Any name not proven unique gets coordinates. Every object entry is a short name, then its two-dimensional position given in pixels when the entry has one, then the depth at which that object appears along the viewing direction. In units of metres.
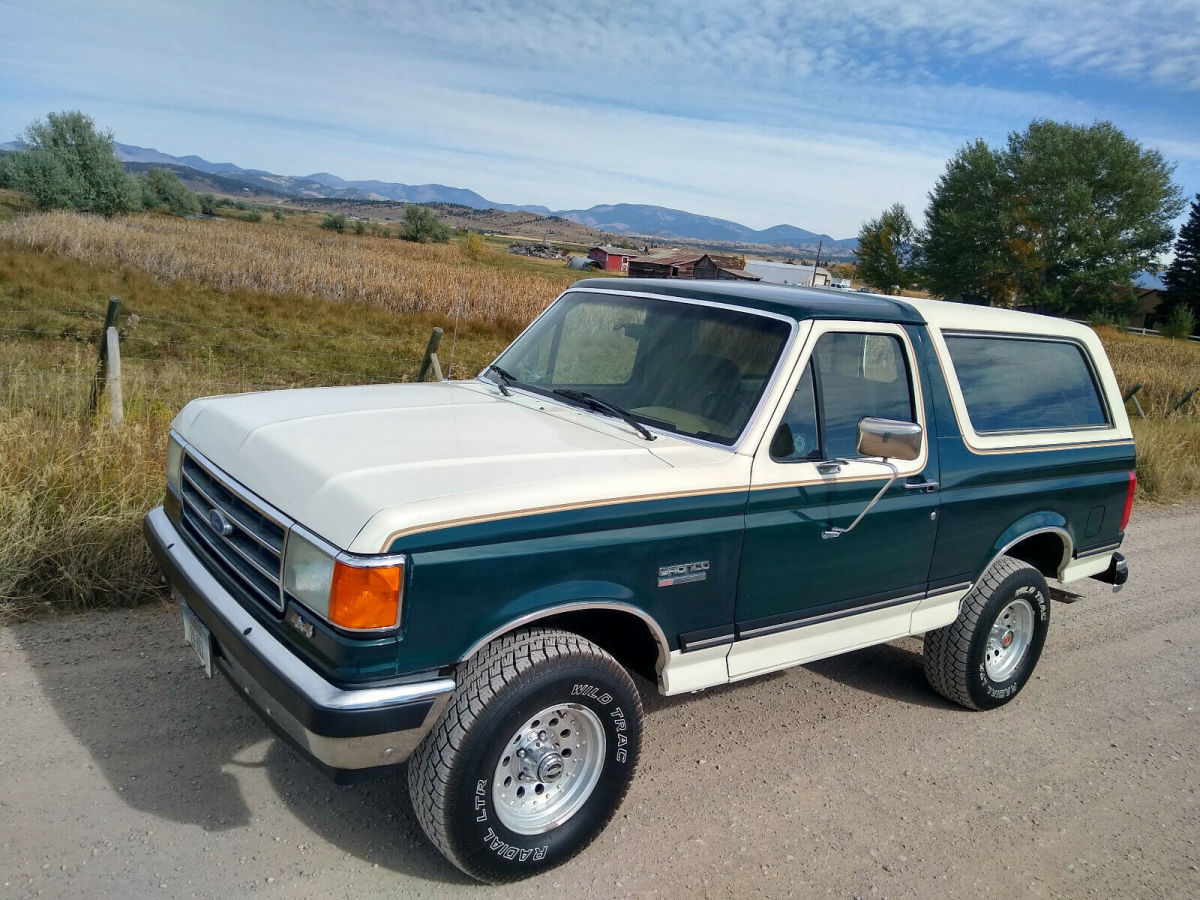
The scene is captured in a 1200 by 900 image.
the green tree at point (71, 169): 42.69
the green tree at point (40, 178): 42.38
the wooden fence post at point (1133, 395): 13.27
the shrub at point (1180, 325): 49.53
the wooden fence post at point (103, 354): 6.19
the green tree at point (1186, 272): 59.88
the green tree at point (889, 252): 60.03
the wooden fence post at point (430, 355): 7.73
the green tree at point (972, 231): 52.69
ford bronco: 2.52
